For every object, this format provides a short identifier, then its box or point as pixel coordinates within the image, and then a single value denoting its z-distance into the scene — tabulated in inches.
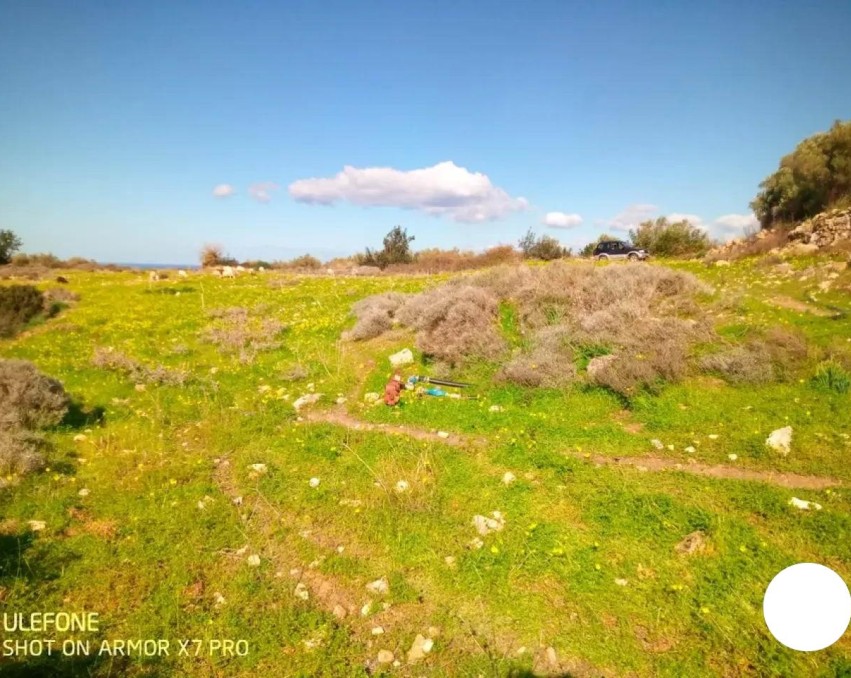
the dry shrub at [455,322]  410.6
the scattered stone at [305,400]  370.0
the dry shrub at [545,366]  348.5
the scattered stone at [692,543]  191.3
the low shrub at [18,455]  259.3
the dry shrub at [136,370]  418.6
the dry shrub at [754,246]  753.6
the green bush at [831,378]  287.4
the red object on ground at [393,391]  352.5
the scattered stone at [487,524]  214.7
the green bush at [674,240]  1124.5
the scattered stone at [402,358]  430.0
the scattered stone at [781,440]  245.1
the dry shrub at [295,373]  421.4
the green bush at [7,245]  1517.0
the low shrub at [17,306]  613.6
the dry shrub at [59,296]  746.2
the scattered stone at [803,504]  205.9
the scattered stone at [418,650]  161.0
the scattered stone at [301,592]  187.9
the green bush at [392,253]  1416.1
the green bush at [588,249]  1236.7
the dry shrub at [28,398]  303.3
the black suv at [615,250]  1013.8
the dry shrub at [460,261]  1270.9
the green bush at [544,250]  1248.2
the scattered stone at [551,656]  154.7
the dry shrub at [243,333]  503.5
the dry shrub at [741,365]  311.1
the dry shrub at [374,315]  510.0
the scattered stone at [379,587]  188.6
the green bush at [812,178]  882.1
